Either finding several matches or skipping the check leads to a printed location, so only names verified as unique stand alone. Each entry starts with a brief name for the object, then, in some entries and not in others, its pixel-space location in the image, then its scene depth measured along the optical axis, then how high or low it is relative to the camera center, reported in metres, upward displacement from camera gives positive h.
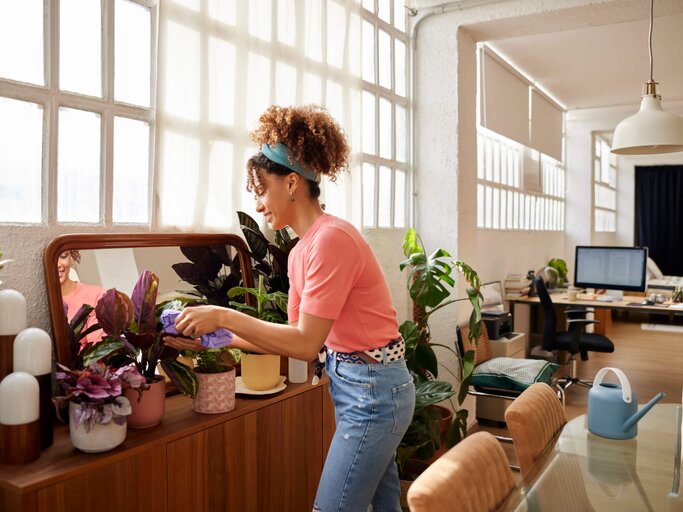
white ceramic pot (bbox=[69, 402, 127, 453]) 1.53 -0.45
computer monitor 5.80 -0.15
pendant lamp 2.47 +0.48
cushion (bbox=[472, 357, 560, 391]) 4.07 -0.80
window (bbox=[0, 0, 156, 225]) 1.79 +0.43
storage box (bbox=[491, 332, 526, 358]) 4.71 -0.71
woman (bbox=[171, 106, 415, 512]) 1.61 -0.18
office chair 5.15 -0.71
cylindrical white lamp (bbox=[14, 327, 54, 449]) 1.49 -0.27
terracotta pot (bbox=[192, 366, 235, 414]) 1.90 -0.43
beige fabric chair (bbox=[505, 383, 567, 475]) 1.83 -0.52
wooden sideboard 1.44 -0.58
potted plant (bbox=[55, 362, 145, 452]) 1.51 -0.38
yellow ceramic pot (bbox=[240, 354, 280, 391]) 2.14 -0.41
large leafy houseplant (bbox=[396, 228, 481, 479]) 3.01 -0.58
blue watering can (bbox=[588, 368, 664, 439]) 1.98 -0.51
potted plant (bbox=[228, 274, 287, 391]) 2.15 -0.37
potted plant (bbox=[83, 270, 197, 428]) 1.72 -0.27
